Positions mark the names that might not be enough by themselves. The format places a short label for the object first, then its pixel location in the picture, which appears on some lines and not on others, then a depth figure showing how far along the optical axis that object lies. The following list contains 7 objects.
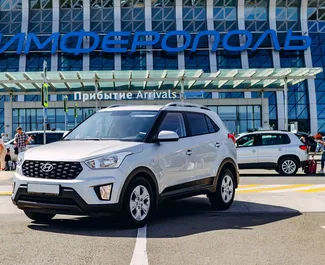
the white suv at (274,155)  16.23
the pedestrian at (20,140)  18.36
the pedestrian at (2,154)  19.34
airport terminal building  47.09
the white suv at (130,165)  6.17
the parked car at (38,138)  21.03
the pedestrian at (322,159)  17.17
